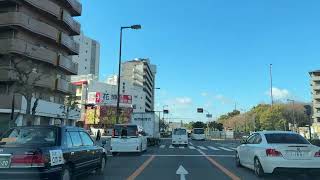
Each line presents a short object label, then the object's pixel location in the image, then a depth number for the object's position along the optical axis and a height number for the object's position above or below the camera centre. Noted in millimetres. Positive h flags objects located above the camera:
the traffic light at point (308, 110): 15832 +742
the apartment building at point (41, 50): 22735 +6695
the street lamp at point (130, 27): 19488 +7214
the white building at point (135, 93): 75541 +8090
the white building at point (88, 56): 76094 +20195
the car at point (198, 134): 40015 -2283
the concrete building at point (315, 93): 65156 +7709
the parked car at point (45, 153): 5166 -789
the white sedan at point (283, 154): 7073 -956
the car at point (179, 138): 23684 -1751
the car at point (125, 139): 14095 -1145
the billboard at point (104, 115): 59452 +877
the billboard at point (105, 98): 62919 +5318
